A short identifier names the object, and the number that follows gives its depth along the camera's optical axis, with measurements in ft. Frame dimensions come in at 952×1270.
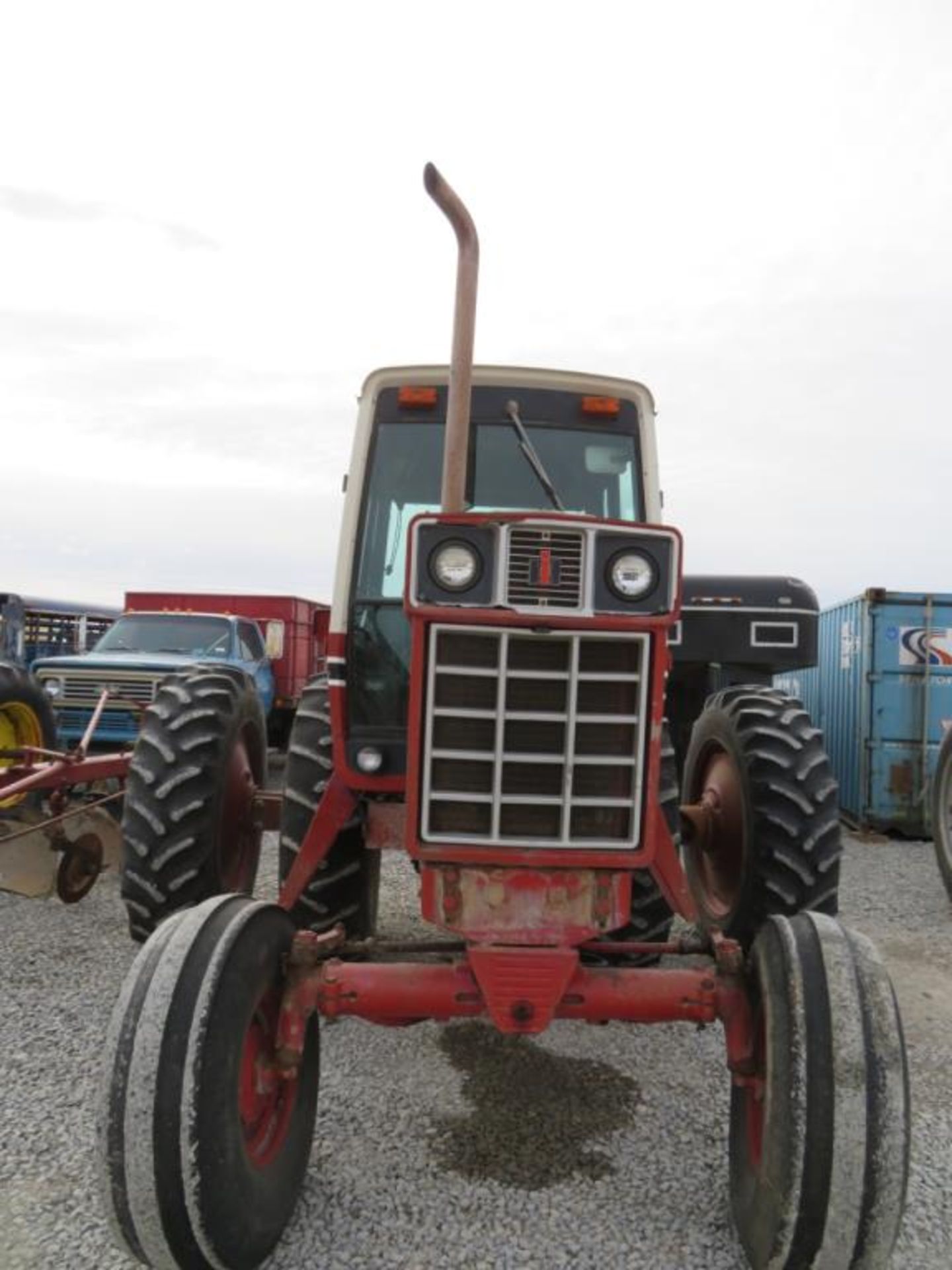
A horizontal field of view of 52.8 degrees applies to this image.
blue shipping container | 29.14
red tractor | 6.91
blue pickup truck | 29.43
